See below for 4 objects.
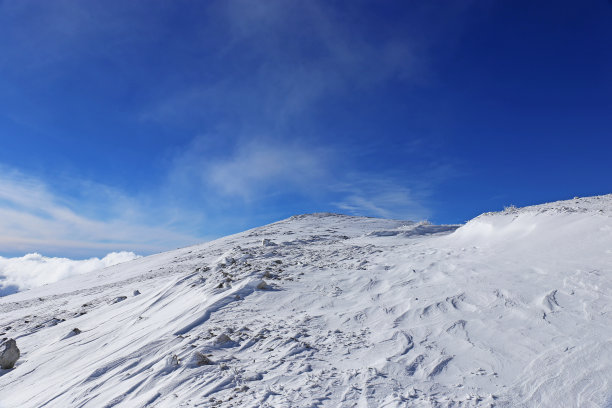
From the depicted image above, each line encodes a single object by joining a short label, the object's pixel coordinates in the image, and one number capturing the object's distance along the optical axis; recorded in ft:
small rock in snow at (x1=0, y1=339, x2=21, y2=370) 18.11
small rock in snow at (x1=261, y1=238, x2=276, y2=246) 44.36
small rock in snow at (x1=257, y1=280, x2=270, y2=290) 21.34
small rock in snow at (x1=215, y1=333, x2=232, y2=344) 14.06
